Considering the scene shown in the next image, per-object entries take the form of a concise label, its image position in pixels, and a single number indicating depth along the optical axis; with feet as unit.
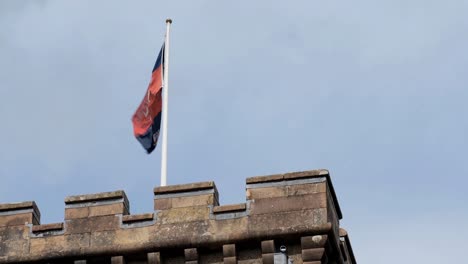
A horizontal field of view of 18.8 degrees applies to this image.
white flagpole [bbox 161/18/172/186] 93.91
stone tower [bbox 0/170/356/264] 85.20
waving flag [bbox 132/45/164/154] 102.27
